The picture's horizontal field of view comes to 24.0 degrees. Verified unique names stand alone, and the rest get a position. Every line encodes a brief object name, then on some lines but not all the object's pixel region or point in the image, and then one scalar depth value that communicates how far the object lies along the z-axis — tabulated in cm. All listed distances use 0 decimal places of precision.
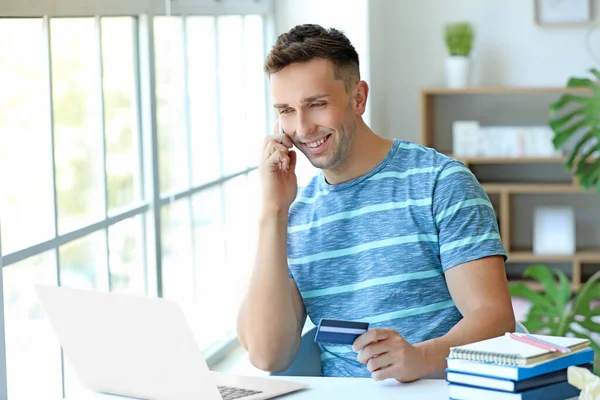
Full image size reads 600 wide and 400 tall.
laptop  228
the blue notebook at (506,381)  217
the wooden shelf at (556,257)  824
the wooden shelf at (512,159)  822
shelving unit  831
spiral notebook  219
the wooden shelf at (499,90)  837
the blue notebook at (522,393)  218
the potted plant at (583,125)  661
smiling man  317
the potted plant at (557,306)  563
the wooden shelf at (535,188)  827
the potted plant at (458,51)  846
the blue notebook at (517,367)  217
